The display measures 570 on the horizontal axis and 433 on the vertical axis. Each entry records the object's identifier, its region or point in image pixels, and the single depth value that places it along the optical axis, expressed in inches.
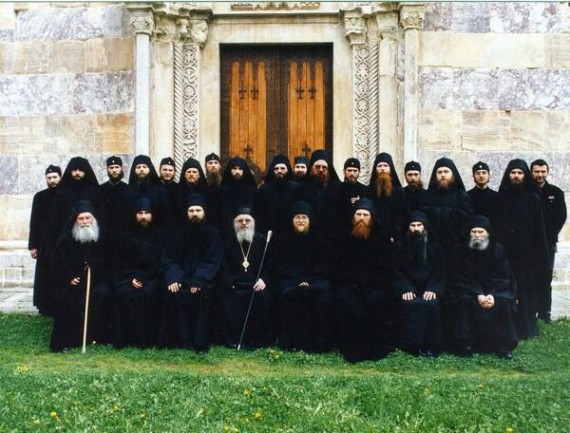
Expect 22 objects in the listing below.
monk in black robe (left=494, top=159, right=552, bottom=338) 313.7
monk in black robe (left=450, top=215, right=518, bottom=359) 275.0
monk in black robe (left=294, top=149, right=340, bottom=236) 315.6
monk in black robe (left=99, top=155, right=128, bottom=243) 315.6
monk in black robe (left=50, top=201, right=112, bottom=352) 290.4
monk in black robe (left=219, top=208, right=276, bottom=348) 289.7
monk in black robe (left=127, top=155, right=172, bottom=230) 314.7
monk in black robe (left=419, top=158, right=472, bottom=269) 296.2
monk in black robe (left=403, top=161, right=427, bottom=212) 311.0
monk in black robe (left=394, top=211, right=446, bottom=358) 273.7
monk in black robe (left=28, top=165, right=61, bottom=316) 323.3
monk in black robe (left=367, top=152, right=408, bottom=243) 307.7
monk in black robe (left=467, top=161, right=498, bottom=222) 317.1
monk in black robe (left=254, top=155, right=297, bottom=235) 321.7
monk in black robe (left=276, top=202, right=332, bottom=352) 284.8
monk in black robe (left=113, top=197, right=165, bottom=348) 290.2
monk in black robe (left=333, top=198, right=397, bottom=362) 277.0
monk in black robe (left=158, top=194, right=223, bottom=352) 286.2
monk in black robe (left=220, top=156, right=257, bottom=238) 323.0
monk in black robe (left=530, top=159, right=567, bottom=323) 325.4
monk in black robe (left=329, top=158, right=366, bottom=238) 315.1
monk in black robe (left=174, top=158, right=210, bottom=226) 319.9
